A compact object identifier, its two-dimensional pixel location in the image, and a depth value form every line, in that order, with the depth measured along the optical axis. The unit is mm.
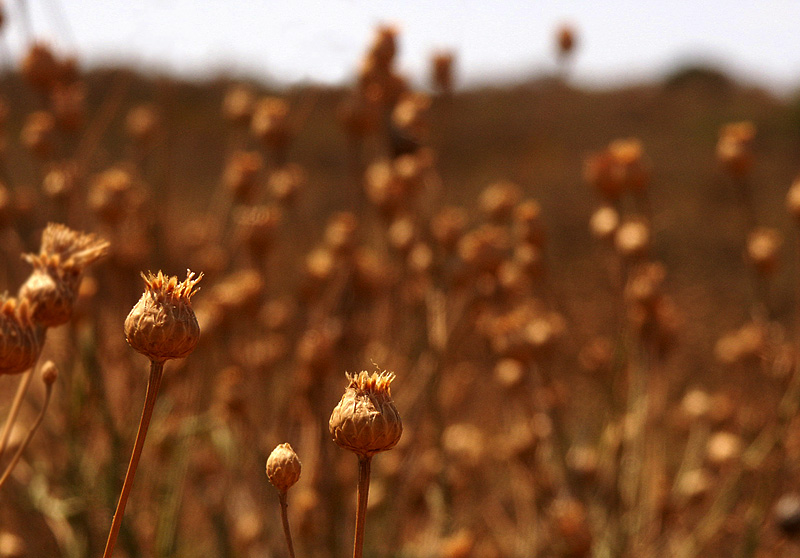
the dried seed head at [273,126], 1476
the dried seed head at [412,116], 1460
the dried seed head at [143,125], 1860
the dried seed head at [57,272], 857
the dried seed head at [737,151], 1487
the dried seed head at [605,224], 1451
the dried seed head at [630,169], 1441
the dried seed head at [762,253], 1474
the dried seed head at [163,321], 801
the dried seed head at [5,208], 1242
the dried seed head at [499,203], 1668
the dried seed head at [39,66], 1268
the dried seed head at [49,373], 855
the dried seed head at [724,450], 1523
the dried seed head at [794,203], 1393
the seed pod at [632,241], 1394
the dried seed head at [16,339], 831
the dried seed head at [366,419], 801
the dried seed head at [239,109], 1739
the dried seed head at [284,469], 806
